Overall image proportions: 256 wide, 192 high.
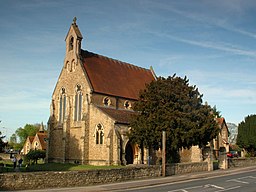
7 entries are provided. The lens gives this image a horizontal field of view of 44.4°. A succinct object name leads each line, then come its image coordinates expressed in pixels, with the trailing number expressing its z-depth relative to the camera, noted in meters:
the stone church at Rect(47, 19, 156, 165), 38.09
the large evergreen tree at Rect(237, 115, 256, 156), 55.12
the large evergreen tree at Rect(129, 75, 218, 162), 31.23
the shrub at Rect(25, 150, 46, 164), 48.16
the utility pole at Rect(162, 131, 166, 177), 26.73
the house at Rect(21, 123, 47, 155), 69.81
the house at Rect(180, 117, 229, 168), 46.56
